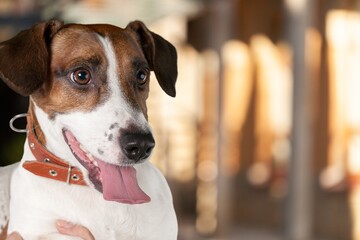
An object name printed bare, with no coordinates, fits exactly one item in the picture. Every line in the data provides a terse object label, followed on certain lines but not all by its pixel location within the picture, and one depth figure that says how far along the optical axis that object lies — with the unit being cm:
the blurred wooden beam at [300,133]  676
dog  108
